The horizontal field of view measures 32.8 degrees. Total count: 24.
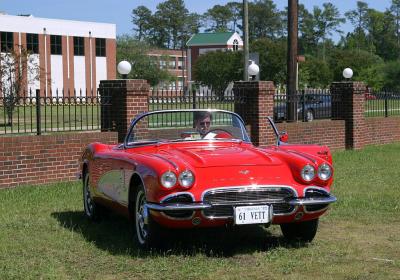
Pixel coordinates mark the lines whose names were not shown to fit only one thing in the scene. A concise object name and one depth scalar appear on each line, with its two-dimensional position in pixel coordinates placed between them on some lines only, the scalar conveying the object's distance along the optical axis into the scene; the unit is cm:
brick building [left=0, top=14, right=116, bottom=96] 6425
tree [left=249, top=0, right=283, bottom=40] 13462
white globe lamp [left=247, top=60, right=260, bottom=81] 1584
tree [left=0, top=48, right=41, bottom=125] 3502
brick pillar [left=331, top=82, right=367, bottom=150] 1827
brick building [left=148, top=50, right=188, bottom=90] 10275
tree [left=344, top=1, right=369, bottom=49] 13952
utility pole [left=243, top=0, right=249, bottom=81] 2916
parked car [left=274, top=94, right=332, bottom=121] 1741
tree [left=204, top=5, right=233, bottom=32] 13950
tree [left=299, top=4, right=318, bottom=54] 12469
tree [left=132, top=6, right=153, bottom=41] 13938
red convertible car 605
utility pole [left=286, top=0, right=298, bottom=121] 1930
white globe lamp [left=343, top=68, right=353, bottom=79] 1866
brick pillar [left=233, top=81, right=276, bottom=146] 1553
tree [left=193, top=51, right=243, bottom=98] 7675
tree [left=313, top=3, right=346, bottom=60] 12211
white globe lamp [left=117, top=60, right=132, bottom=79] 1345
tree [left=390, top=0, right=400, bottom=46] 13762
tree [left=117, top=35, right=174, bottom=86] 9250
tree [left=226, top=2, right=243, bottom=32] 13938
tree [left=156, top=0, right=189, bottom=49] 13775
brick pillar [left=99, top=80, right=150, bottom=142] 1304
